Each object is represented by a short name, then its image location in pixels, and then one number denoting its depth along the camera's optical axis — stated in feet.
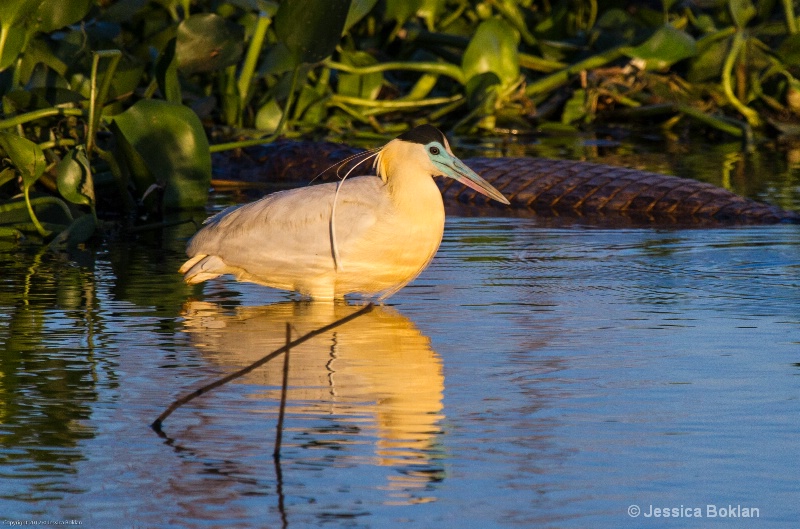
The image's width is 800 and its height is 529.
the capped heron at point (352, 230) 36.37
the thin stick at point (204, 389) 22.44
